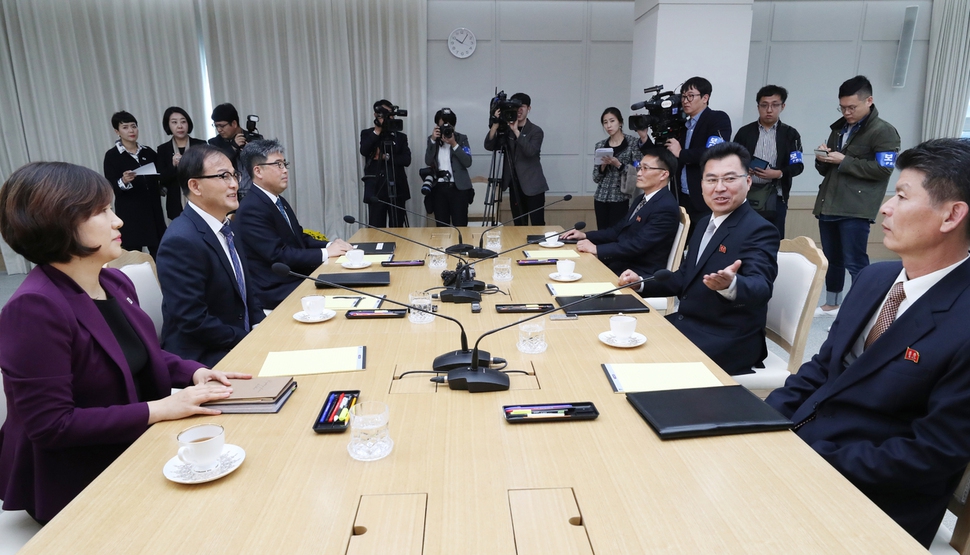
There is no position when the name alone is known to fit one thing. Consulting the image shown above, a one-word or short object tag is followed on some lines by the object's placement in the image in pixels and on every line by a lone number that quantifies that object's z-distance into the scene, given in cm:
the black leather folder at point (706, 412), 119
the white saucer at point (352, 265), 284
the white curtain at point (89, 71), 549
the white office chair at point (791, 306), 206
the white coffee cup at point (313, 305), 200
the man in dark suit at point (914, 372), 118
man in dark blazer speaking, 212
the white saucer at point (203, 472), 103
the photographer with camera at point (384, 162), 509
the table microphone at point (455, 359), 151
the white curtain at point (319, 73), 575
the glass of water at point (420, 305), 197
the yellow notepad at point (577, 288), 232
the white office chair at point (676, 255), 303
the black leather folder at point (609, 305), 205
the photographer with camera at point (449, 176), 538
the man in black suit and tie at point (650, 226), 316
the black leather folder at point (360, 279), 247
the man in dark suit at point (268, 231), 296
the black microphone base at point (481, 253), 296
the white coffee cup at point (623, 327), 170
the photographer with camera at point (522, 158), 526
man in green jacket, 368
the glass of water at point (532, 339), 168
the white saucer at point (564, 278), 254
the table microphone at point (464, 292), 219
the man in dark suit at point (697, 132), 417
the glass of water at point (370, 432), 114
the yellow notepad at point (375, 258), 299
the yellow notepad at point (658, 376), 143
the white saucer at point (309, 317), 198
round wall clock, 589
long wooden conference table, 89
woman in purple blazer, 121
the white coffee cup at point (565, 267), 256
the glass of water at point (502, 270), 254
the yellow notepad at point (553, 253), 309
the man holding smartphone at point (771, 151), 425
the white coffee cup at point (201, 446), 105
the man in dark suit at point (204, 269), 203
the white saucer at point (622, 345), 169
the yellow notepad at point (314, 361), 156
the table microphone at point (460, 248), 316
